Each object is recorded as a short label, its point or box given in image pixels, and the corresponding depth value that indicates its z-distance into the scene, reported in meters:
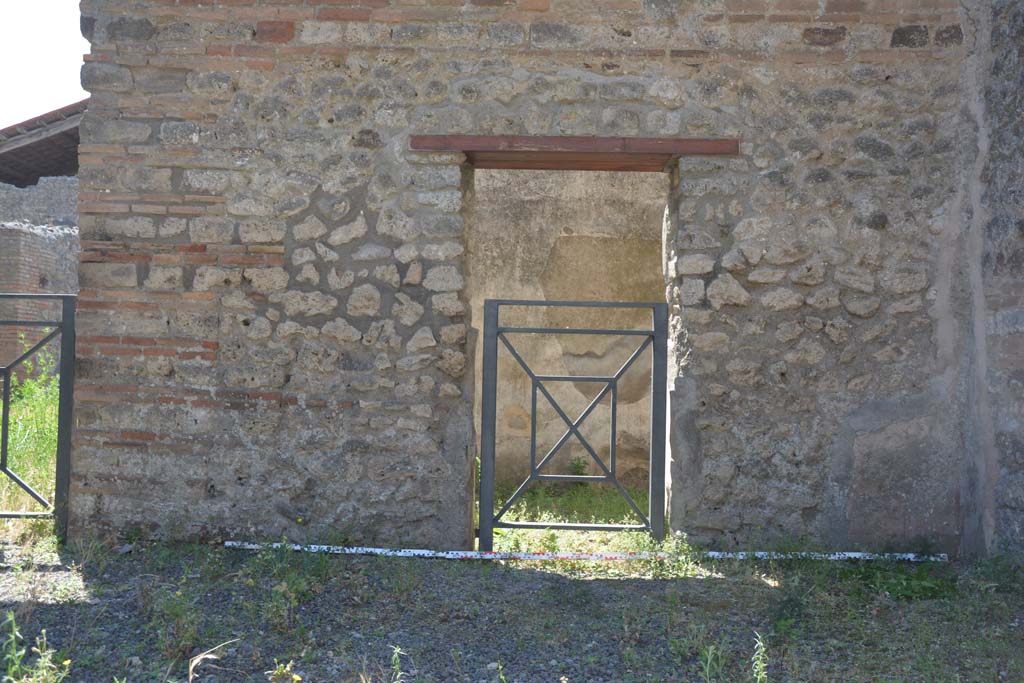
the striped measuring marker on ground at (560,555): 4.58
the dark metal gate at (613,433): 4.91
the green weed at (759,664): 2.99
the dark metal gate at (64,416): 4.93
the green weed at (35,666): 2.86
